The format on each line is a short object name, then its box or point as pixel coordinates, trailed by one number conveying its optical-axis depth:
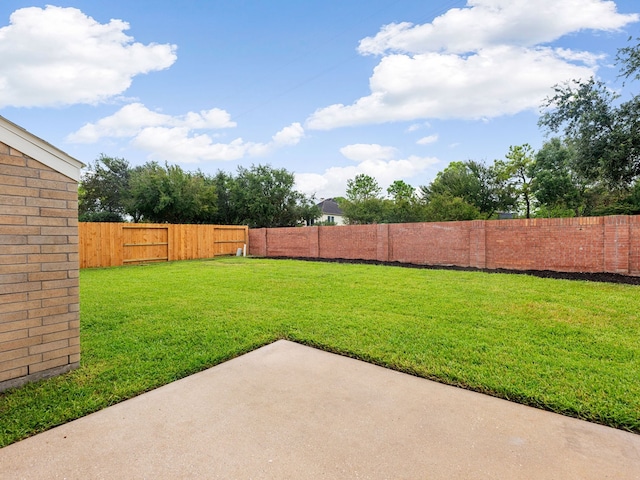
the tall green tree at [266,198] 25.08
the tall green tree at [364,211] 25.97
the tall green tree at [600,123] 10.19
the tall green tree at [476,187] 27.11
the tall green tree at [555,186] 23.05
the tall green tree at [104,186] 29.52
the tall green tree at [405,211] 22.44
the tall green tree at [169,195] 20.48
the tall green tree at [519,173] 28.22
